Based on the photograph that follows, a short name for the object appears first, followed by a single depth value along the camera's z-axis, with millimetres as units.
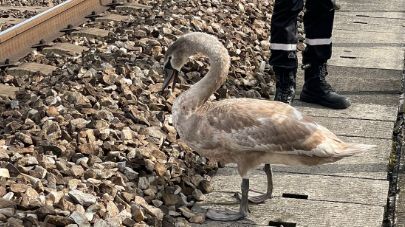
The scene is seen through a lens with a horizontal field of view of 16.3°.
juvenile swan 7988
